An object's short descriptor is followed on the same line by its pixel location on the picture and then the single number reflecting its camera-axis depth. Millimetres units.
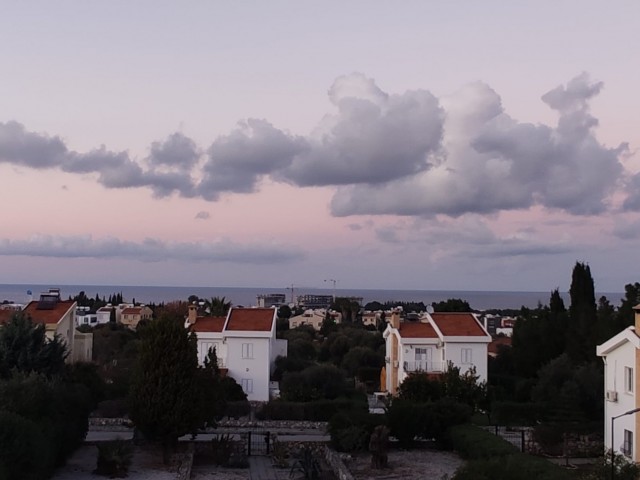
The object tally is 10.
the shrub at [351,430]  25984
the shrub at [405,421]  27016
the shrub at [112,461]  21641
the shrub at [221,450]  24656
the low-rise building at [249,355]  40625
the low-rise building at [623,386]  22684
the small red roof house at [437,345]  40938
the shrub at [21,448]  16891
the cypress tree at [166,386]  23766
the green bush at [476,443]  21750
